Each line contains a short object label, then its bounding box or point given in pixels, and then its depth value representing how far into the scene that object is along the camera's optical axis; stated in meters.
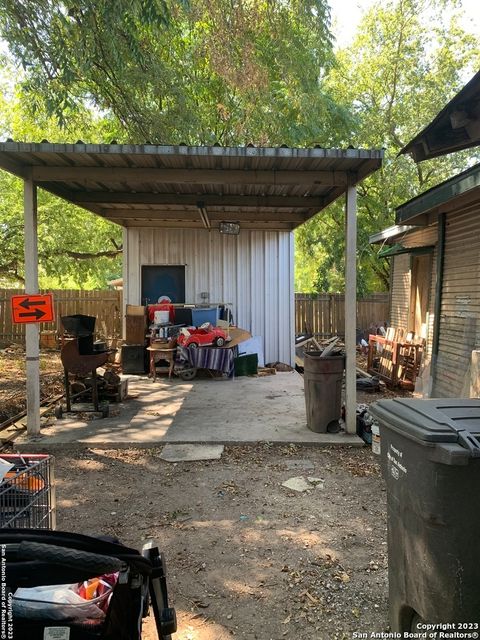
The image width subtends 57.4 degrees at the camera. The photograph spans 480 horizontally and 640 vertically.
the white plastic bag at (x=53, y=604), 1.15
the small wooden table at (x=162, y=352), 8.77
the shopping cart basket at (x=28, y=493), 1.84
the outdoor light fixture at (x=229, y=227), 9.49
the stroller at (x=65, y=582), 1.13
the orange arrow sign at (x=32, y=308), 4.95
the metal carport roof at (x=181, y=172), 4.65
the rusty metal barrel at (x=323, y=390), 5.19
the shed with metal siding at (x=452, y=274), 6.07
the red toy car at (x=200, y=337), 8.69
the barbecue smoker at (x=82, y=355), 5.78
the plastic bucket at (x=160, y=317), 9.10
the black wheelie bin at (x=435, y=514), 1.67
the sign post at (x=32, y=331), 4.97
